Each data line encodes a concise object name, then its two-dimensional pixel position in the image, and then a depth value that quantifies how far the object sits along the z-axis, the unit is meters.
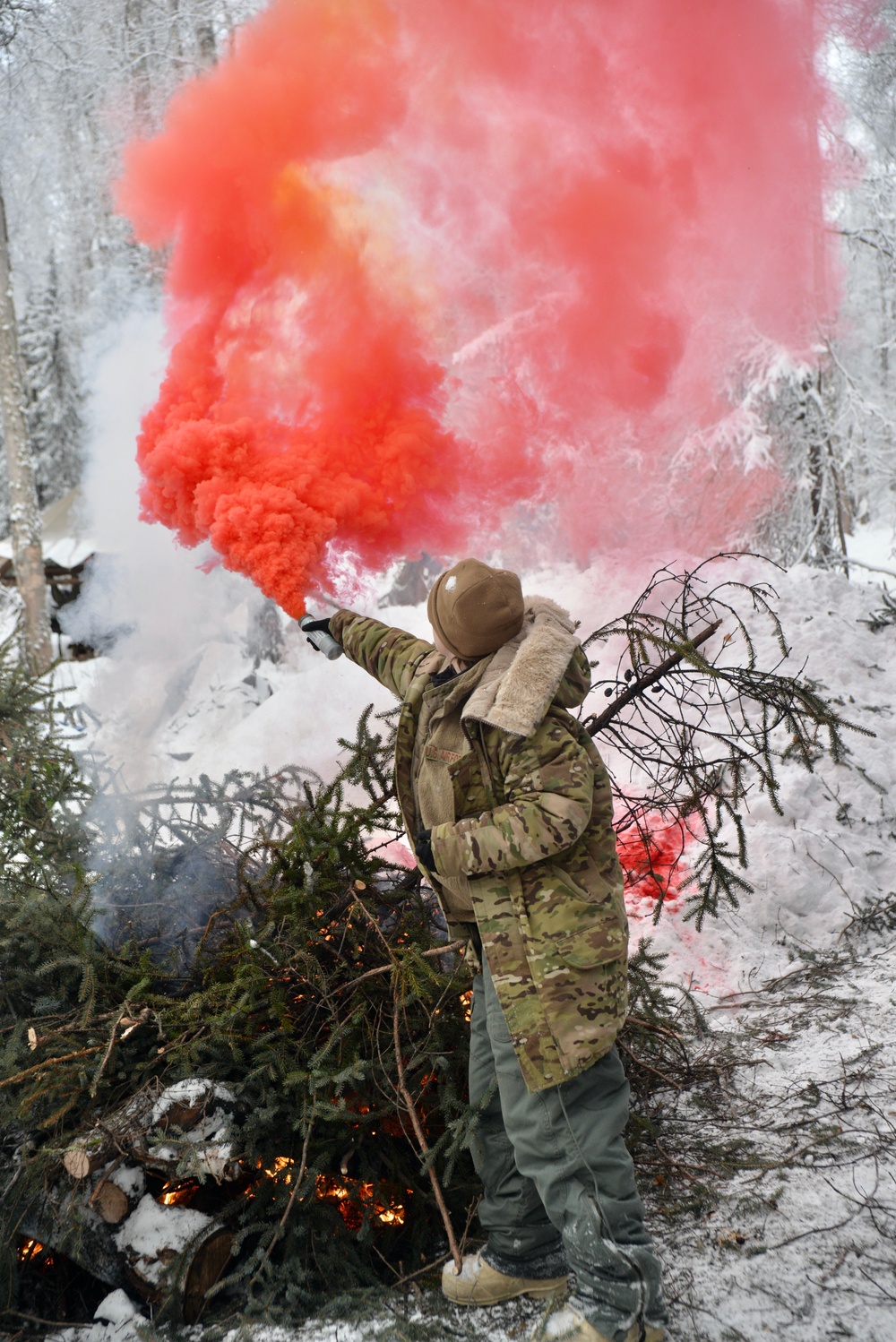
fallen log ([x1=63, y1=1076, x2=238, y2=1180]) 3.00
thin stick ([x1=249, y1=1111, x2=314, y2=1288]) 2.83
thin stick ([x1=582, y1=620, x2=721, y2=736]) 3.54
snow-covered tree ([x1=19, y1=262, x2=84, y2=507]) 16.48
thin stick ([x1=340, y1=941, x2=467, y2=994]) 3.27
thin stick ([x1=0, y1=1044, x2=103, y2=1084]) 3.06
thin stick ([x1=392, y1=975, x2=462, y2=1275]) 2.79
